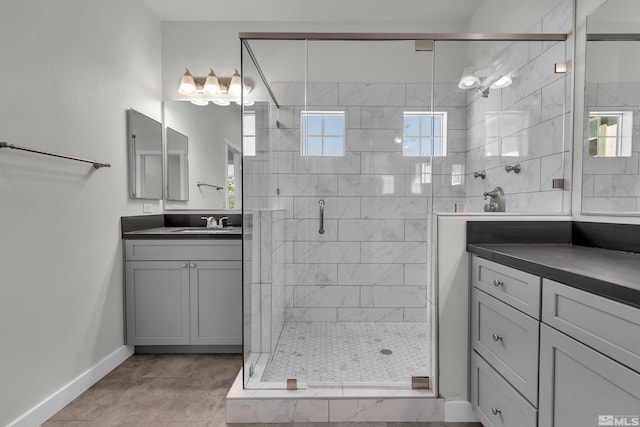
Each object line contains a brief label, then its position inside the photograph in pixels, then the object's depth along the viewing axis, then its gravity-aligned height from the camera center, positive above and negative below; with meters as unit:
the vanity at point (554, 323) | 0.87 -0.40
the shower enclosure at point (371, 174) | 1.89 +0.18
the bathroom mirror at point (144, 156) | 2.55 +0.37
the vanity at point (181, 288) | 2.45 -0.65
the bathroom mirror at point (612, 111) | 1.41 +0.43
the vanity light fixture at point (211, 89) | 2.93 +1.02
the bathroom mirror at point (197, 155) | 2.96 +0.42
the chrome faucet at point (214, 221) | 2.96 -0.19
